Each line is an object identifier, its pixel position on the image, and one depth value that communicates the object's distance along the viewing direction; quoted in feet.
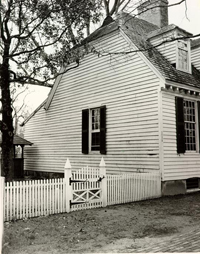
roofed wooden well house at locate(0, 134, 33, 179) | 55.71
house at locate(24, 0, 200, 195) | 34.73
